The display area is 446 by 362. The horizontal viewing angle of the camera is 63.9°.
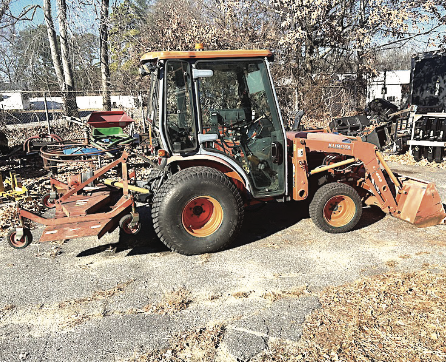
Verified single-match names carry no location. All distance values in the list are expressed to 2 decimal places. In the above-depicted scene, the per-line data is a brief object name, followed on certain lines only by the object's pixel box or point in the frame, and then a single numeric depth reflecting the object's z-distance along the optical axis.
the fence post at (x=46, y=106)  11.13
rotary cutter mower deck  3.80
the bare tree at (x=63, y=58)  12.48
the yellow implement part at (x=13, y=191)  5.94
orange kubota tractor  3.93
